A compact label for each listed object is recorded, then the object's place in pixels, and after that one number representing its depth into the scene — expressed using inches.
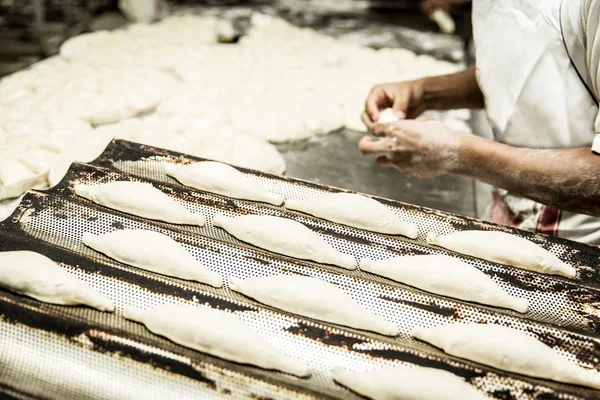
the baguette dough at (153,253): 52.5
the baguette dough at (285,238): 56.6
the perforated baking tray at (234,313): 43.7
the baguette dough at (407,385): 43.8
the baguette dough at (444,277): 53.8
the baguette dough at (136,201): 60.1
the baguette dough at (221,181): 64.4
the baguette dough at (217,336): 45.6
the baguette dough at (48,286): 48.2
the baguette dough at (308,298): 50.6
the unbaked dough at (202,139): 92.0
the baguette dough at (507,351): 46.6
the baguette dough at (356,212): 61.4
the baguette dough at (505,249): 57.4
